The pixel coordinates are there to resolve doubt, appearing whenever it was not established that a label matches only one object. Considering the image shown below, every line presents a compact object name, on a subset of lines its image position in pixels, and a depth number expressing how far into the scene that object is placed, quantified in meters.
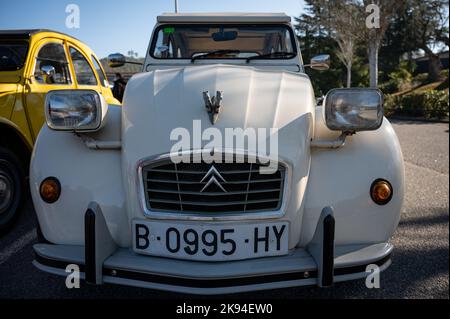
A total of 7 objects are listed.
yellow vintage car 3.56
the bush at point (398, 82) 27.47
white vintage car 1.92
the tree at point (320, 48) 29.83
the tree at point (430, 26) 30.19
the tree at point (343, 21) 18.55
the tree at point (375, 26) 16.86
